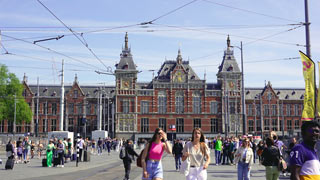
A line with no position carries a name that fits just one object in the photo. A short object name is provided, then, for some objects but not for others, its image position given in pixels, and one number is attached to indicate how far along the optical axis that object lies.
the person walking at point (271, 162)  9.28
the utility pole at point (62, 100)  29.42
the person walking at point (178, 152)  18.30
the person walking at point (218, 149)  21.86
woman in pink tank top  7.89
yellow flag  15.16
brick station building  68.06
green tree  58.22
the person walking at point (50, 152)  20.86
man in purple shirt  4.94
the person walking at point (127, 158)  12.93
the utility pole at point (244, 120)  28.78
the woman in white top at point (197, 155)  7.98
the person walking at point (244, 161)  10.23
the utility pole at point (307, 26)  15.31
